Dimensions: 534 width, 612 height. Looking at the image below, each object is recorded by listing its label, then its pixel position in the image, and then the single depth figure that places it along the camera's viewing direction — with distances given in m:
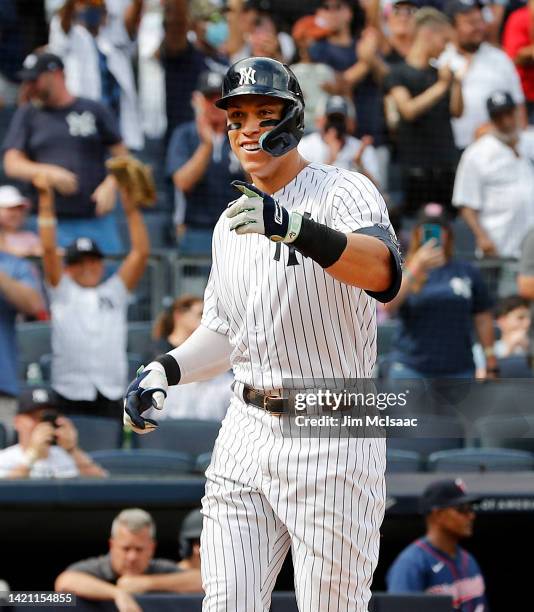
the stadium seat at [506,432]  11.56
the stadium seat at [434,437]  8.96
